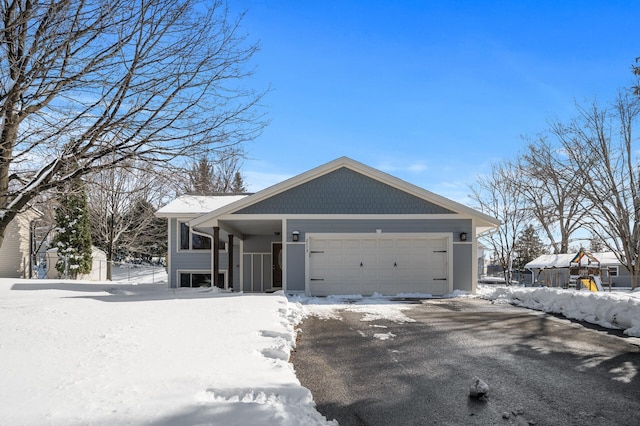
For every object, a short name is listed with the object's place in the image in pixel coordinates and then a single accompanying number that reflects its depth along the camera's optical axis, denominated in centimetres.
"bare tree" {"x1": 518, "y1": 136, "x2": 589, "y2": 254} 2188
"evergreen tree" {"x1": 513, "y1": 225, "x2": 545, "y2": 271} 4910
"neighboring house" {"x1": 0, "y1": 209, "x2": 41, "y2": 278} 2561
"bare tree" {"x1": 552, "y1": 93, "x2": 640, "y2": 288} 1930
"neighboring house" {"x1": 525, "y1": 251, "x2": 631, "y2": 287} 3253
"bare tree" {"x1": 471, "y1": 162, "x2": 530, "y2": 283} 3128
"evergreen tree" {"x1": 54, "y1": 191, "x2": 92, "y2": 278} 2606
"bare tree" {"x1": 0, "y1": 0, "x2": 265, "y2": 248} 664
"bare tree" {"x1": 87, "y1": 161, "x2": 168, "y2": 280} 2909
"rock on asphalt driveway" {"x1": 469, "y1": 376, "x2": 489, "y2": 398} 489
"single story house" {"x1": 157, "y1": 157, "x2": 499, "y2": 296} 1577
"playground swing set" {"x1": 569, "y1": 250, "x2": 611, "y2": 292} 1931
